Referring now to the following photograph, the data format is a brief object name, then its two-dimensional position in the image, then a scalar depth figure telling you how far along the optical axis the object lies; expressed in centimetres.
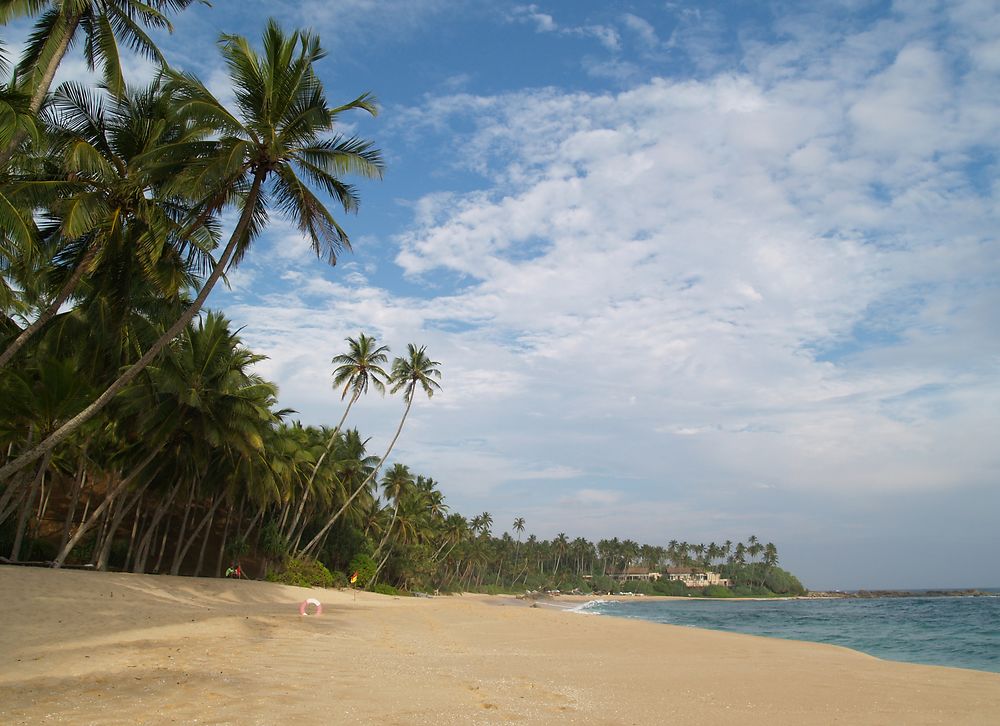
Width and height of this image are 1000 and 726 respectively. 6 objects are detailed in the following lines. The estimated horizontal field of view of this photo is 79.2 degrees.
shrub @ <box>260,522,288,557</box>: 3359
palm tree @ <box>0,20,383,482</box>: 1273
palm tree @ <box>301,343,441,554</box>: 4156
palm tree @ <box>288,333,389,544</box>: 3781
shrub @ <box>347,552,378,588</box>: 4206
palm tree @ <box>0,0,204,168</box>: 1162
